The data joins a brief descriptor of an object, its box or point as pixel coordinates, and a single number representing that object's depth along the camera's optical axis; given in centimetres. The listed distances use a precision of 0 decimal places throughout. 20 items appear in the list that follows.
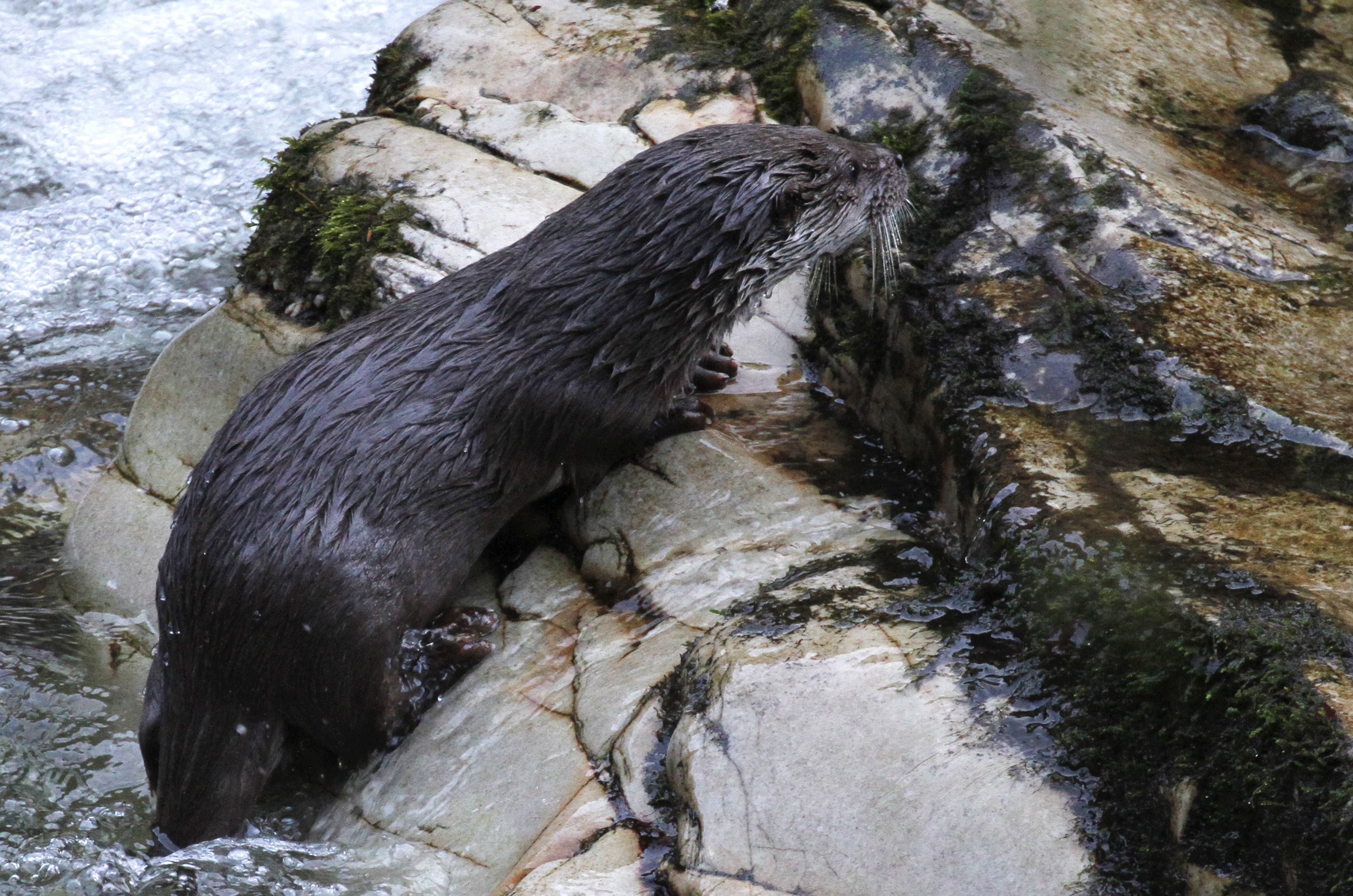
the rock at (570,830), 477
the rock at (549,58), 852
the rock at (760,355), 714
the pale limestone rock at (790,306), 742
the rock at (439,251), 737
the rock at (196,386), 779
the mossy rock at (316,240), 752
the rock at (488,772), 506
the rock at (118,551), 776
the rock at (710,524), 566
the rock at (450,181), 757
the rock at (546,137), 805
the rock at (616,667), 518
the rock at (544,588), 612
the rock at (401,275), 725
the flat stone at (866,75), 731
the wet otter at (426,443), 558
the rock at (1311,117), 738
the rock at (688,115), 810
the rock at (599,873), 451
